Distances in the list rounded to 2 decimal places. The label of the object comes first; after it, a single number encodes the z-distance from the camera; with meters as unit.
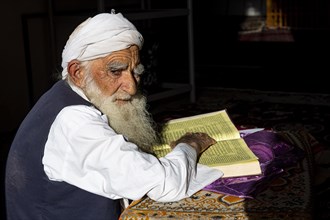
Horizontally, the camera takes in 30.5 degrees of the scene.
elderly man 1.43
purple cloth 1.57
